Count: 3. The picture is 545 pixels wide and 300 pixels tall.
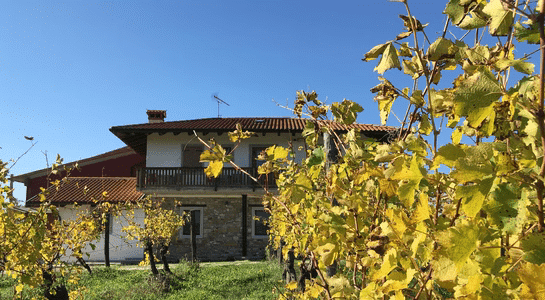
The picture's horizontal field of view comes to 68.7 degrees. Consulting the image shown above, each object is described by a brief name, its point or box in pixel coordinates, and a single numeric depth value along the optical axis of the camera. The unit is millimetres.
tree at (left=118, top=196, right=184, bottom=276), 10523
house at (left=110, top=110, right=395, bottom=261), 15617
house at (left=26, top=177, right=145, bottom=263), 15469
